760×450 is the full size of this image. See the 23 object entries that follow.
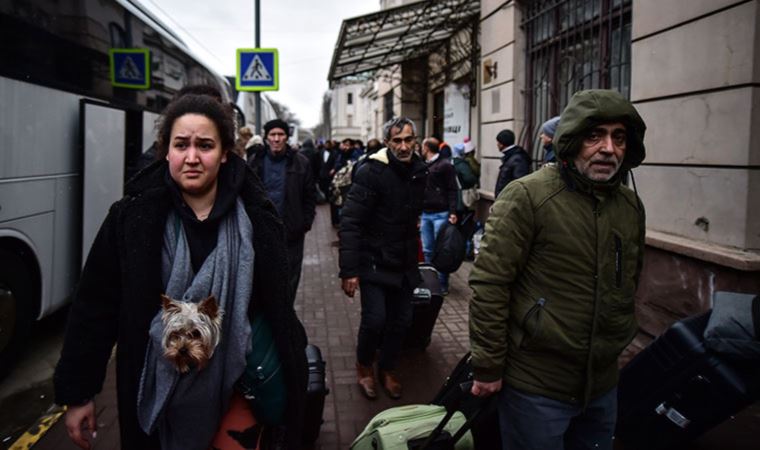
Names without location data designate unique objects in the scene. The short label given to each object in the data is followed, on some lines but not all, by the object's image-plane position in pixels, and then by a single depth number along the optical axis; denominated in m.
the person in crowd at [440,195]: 7.49
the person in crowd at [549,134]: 4.80
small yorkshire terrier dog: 1.90
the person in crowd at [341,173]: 9.91
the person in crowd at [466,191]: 9.27
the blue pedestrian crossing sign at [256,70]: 10.05
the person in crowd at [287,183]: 5.46
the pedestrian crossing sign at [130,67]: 6.76
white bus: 4.79
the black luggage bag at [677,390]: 2.95
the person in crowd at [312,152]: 15.11
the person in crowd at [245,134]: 7.06
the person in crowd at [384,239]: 4.27
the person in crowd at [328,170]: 17.06
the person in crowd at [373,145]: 10.66
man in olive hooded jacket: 2.29
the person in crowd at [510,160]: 7.40
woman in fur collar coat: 1.99
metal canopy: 11.59
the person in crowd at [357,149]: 16.68
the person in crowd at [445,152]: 7.77
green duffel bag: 2.83
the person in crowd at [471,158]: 9.52
